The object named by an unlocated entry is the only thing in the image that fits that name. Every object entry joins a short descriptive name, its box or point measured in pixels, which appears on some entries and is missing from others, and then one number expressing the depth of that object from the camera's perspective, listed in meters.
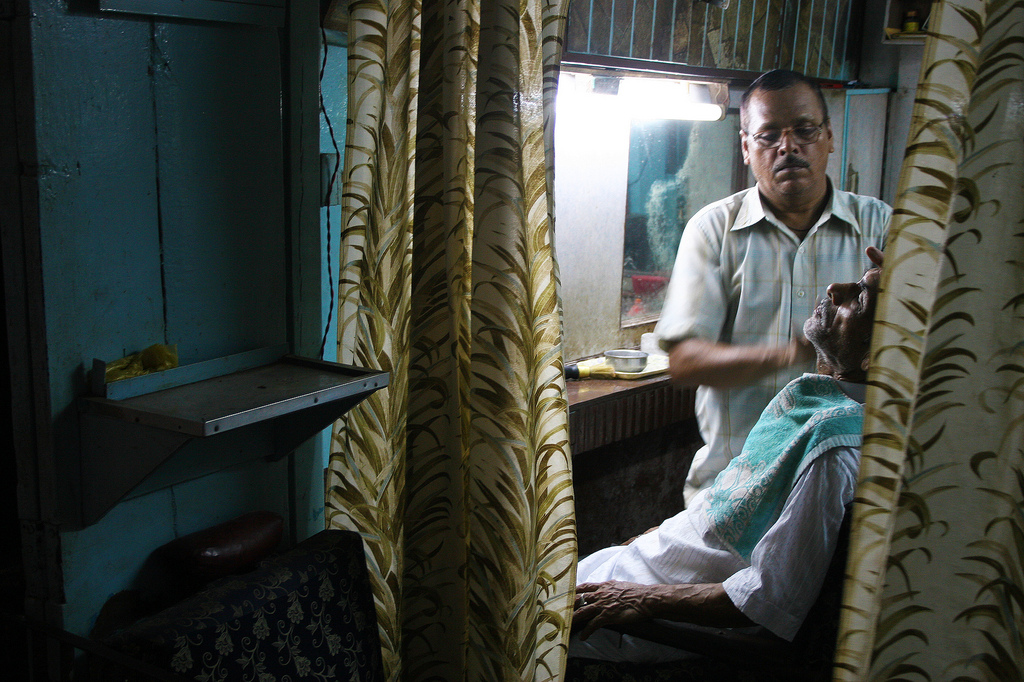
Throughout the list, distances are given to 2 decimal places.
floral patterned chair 1.19
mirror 3.27
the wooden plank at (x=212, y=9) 1.24
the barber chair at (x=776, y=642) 1.75
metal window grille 2.70
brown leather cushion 1.40
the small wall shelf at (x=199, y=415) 1.19
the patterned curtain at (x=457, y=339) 1.40
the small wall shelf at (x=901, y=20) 2.93
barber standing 2.28
